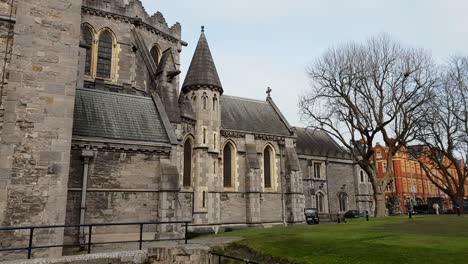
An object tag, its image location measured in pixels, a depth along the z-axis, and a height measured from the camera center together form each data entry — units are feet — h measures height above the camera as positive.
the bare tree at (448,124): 93.37 +19.39
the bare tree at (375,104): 88.22 +23.44
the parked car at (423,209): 137.96 -4.79
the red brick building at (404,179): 215.92 +11.24
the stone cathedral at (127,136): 41.29 +10.77
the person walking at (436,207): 118.49 -3.59
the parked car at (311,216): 99.86 -5.23
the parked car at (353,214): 126.21 -5.87
